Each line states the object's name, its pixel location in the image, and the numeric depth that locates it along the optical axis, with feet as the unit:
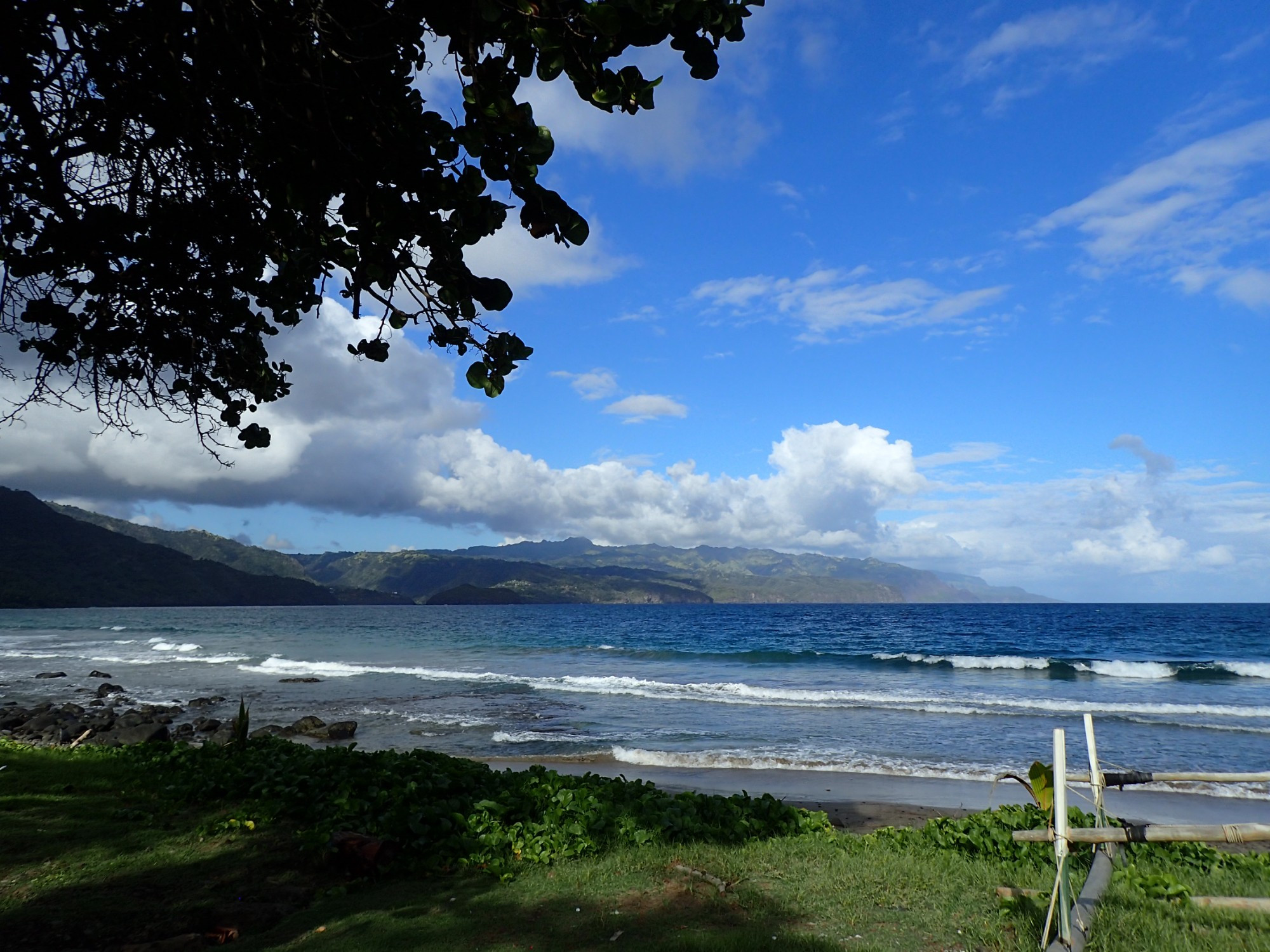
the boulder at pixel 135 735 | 46.65
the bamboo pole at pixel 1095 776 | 17.31
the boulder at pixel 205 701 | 76.13
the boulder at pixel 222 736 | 55.26
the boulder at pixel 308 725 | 58.70
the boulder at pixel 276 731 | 58.25
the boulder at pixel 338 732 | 57.16
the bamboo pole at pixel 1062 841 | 12.90
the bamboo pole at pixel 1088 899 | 13.14
